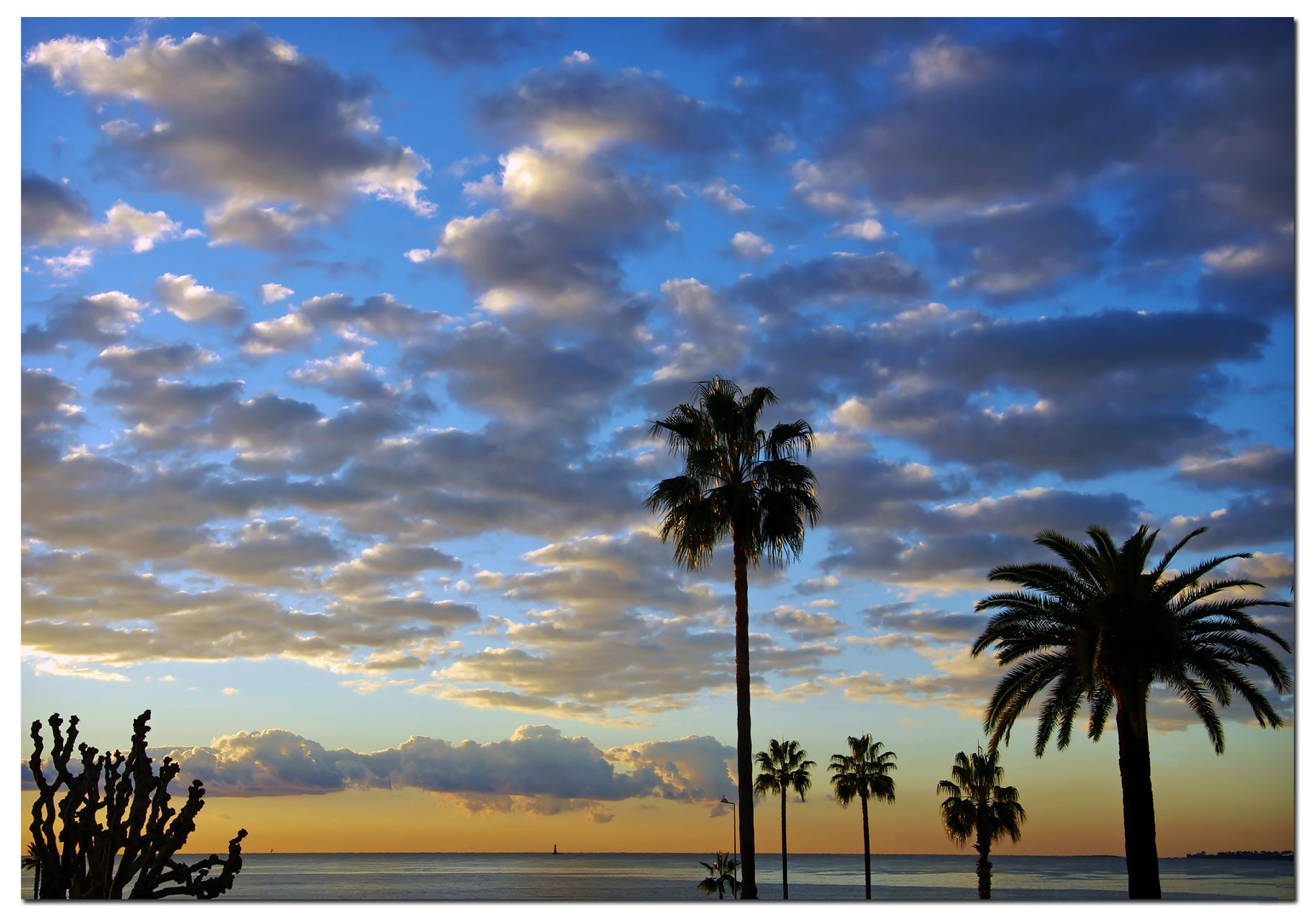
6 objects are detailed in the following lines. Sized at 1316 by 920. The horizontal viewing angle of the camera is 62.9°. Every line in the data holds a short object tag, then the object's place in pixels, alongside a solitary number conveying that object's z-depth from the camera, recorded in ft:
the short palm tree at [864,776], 218.38
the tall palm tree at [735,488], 83.10
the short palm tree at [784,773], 233.14
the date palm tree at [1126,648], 77.97
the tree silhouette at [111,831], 53.26
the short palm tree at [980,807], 191.01
